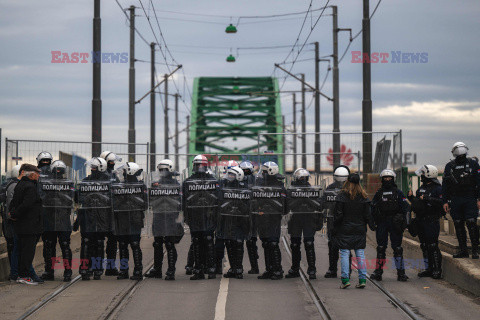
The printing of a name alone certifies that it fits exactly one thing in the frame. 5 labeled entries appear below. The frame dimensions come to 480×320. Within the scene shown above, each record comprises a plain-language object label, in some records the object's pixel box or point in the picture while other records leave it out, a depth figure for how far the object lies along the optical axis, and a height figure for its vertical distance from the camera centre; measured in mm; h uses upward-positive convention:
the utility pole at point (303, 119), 56838 +3806
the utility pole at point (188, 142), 77031 +2831
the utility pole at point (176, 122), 70238 +4622
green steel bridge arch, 86062 +6966
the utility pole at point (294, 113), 73438 +5297
